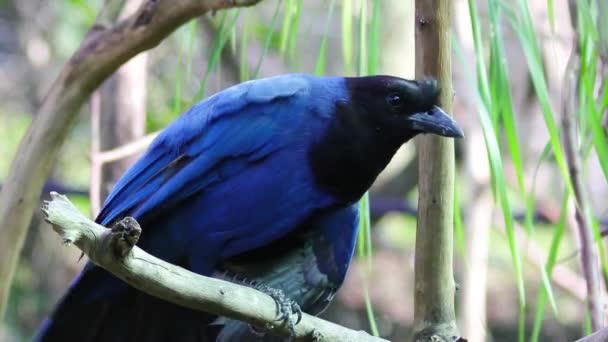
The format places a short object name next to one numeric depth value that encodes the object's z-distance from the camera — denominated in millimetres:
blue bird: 5246
